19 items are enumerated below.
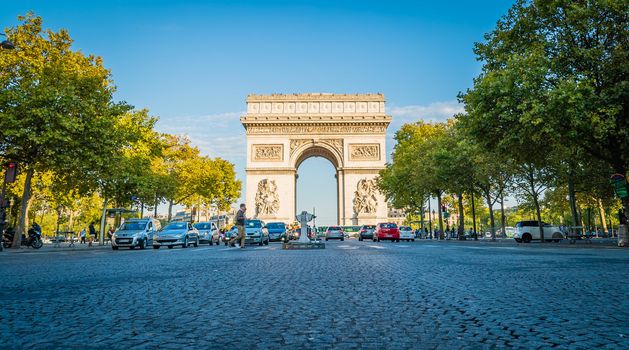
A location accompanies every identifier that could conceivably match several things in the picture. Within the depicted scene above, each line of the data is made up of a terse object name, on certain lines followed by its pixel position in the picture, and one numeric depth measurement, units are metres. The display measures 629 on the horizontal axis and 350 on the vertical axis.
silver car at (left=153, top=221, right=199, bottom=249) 25.61
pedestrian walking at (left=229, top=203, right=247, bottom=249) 20.55
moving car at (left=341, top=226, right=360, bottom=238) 55.12
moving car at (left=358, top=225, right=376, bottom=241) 41.22
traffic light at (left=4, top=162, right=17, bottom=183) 21.32
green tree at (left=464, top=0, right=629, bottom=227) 17.80
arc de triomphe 57.81
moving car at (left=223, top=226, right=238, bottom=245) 25.62
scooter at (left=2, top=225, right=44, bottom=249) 27.64
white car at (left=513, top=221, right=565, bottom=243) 31.72
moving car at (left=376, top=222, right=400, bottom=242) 35.59
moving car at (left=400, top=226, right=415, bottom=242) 37.83
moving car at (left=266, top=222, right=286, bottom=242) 36.66
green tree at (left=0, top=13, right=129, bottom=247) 22.66
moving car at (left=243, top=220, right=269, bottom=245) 27.06
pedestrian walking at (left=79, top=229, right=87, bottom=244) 47.28
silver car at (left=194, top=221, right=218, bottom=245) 33.79
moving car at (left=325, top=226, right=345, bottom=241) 42.57
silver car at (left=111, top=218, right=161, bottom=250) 24.47
